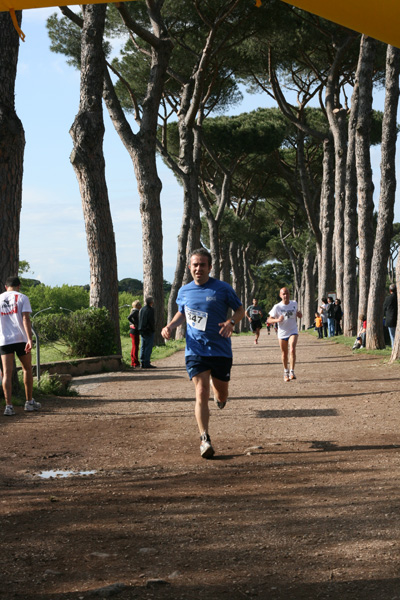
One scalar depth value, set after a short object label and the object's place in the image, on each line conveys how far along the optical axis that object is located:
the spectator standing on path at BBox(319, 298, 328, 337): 30.60
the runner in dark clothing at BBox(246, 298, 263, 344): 28.23
